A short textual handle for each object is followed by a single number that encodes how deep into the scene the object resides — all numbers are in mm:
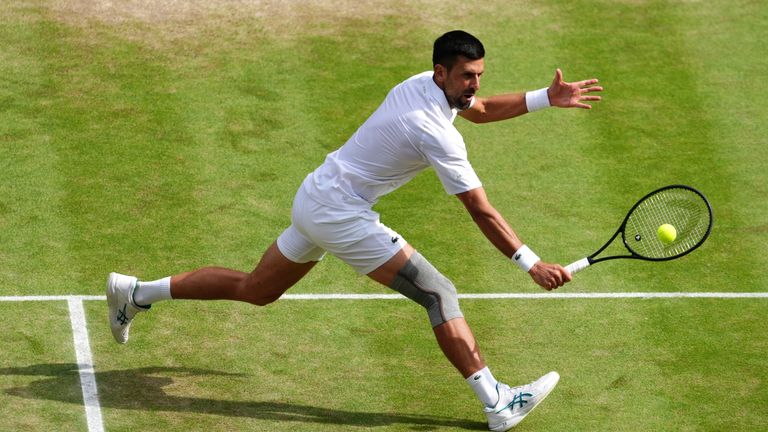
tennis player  18500
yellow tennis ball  20031
